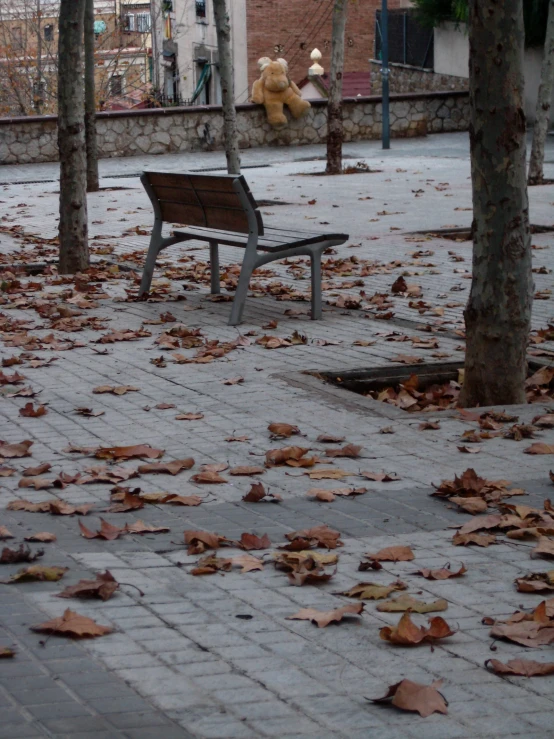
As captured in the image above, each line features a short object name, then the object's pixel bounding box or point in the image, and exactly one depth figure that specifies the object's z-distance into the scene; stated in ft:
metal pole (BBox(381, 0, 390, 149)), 197.57
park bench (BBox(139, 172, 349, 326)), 55.88
